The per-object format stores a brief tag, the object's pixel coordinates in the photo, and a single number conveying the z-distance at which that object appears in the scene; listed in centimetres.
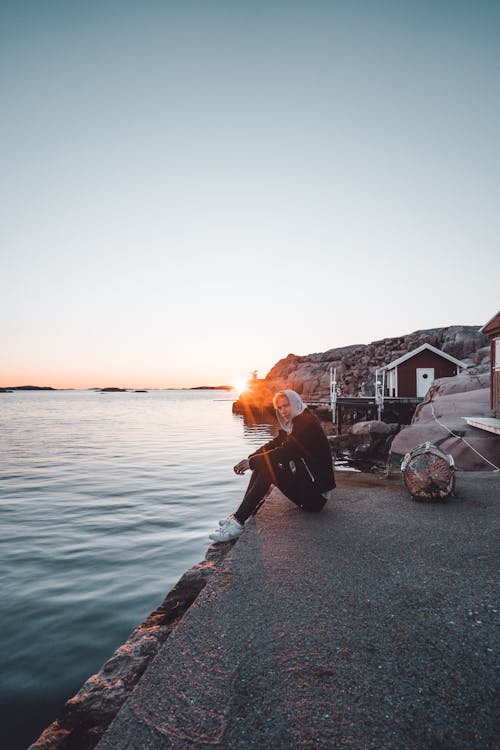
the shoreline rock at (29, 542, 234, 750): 232
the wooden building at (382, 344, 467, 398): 3459
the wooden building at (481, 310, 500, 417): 1445
